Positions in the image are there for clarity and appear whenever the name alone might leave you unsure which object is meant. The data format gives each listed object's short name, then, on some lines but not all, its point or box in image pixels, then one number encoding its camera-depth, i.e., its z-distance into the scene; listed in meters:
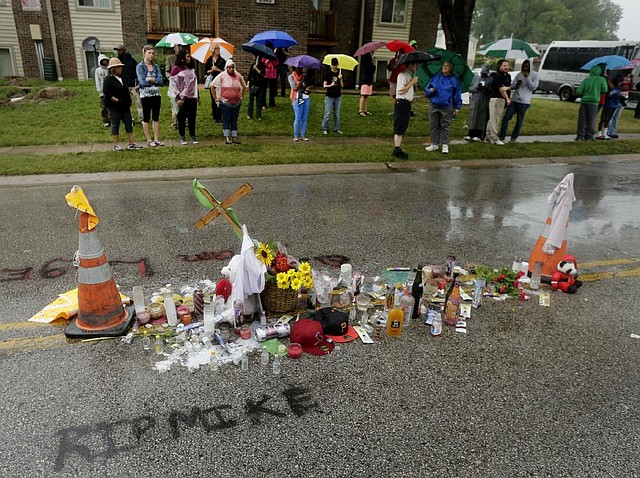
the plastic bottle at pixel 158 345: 3.91
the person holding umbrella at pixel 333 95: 12.52
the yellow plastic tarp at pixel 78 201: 3.94
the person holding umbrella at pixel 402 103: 10.27
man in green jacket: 13.53
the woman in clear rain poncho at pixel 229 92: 10.86
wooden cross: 4.35
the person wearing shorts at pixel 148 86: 10.33
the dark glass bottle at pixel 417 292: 4.53
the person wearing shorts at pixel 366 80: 15.29
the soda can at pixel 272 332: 4.08
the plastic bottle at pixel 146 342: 3.95
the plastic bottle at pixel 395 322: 4.21
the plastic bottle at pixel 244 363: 3.74
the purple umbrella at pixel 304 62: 12.98
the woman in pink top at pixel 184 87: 10.81
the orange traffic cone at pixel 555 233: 5.22
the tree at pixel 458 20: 17.66
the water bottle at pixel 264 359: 3.79
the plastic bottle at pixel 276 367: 3.70
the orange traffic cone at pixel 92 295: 4.07
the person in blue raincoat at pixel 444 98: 11.11
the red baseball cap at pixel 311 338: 3.97
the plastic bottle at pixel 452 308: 4.42
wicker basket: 4.38
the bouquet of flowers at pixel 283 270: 4.33
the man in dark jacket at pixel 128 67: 11.48
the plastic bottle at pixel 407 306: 4.48
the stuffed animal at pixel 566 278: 5.11
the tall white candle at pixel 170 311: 4.23
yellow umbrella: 13.43
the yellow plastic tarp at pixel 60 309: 4.29
